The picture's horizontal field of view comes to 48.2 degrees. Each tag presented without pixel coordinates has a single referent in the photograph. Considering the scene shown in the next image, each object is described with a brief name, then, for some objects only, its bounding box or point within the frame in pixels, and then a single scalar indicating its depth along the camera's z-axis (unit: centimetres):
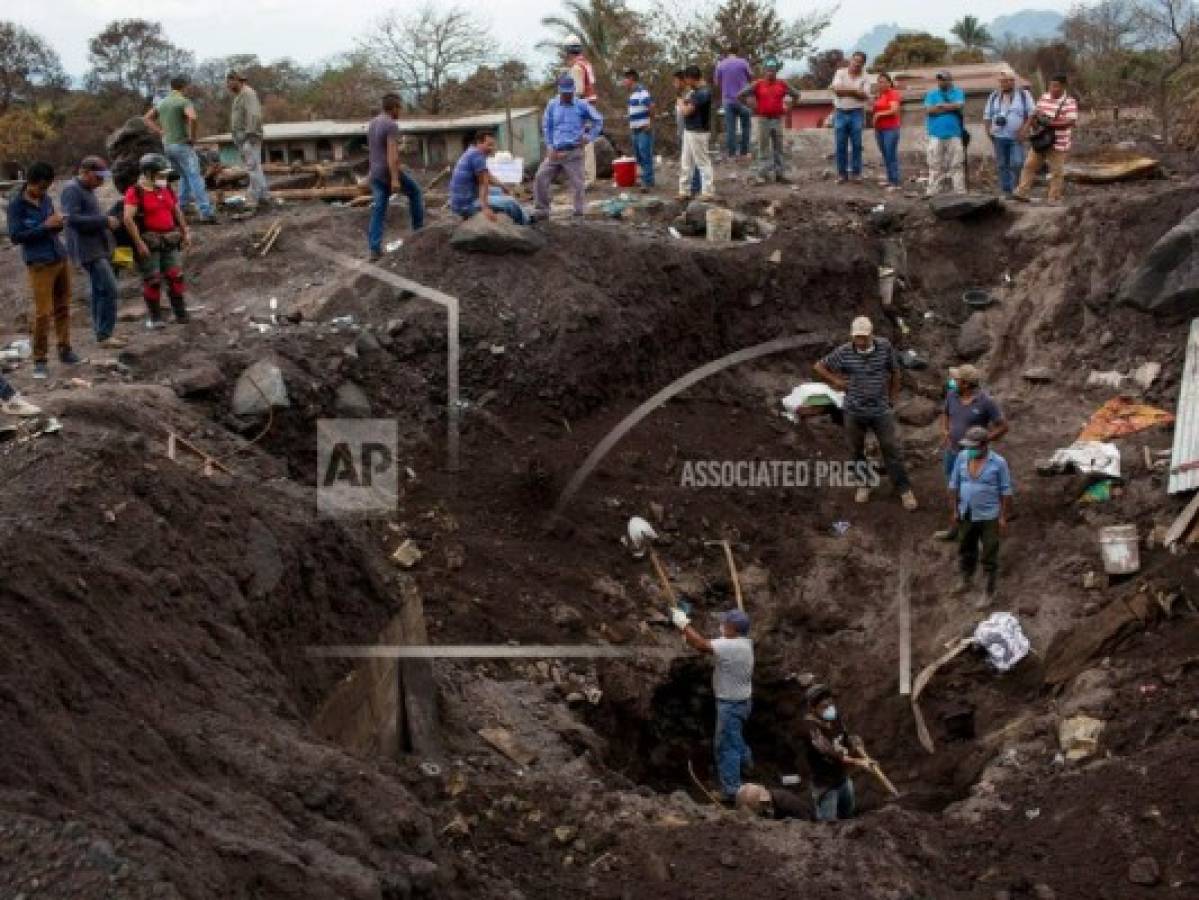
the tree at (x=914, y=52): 3503
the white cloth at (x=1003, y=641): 984
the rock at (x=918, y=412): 1365
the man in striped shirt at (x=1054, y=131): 1515
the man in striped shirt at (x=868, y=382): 1147
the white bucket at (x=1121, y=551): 1004
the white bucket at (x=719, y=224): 1493
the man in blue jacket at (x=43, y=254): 1012
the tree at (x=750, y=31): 2550
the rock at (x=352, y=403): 1139
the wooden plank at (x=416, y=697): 843
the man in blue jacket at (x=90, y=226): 1080
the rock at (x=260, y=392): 1074
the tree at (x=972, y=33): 5184
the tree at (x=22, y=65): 3756
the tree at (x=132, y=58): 4028
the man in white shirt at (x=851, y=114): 1620
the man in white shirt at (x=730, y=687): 902
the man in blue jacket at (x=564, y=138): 1443
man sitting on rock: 1322
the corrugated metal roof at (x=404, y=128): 2064
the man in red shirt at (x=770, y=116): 1655
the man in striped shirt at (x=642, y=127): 1673
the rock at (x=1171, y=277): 1284
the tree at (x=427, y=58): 3572
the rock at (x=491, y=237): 1317
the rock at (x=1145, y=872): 684
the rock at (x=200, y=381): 1060
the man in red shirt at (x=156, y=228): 1138
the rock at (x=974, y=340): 1462
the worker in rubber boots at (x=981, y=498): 1002
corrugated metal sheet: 1047
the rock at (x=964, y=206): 1548
